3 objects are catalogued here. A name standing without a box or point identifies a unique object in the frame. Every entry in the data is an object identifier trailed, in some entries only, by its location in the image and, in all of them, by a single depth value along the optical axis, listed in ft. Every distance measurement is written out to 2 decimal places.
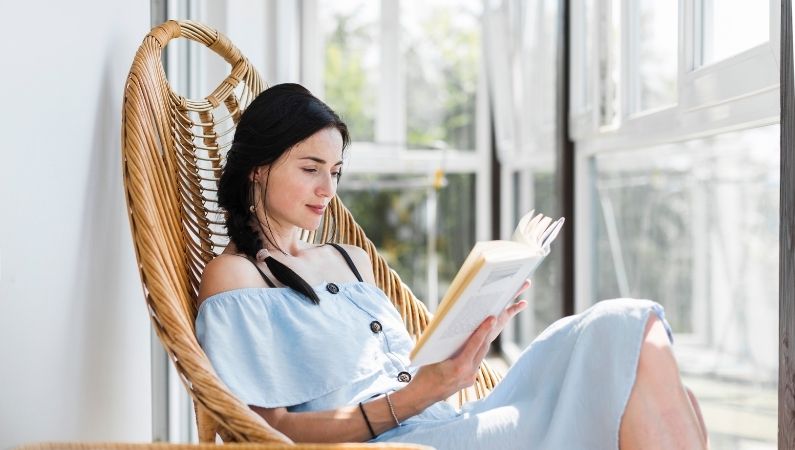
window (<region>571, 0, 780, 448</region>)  10.51
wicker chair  8.56
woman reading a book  8.94
